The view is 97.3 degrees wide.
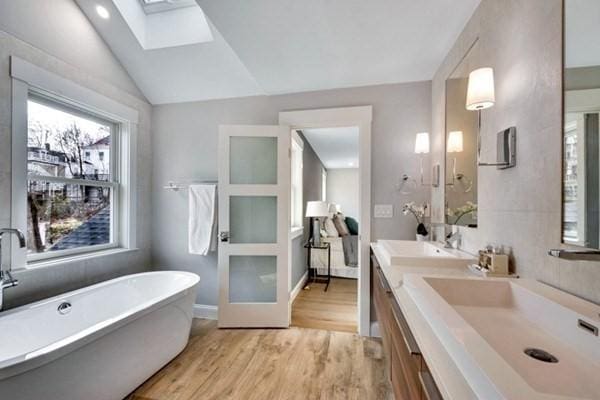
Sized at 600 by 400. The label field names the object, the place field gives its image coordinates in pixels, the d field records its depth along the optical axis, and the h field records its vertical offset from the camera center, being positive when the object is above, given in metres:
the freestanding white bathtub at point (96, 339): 1.19 -0.84
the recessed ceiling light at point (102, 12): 2.18 +1.55
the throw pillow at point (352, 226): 5.12 -0.54
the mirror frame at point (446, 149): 1.93 +0.38
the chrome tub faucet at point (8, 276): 1.58 -0.49
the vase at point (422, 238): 2.21 -0.32
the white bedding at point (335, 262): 4.11 -0.99
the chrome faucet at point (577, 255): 0.64 -0.13
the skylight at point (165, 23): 2.29 +1.55
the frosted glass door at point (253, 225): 2.58 -0.27
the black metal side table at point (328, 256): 4.01 -0.89
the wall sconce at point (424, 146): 2.22 +0.45
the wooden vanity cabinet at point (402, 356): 0.73 -0.57
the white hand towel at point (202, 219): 2.69 -0.22
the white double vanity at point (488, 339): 0.51 -0.38
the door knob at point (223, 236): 2.59 -0.38
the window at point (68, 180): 1.99 +0.15
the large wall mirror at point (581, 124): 0.80 +0.24
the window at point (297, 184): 3.79 +0.21
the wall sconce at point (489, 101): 1.21 +0.47
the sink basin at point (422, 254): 1.40 -0.34
